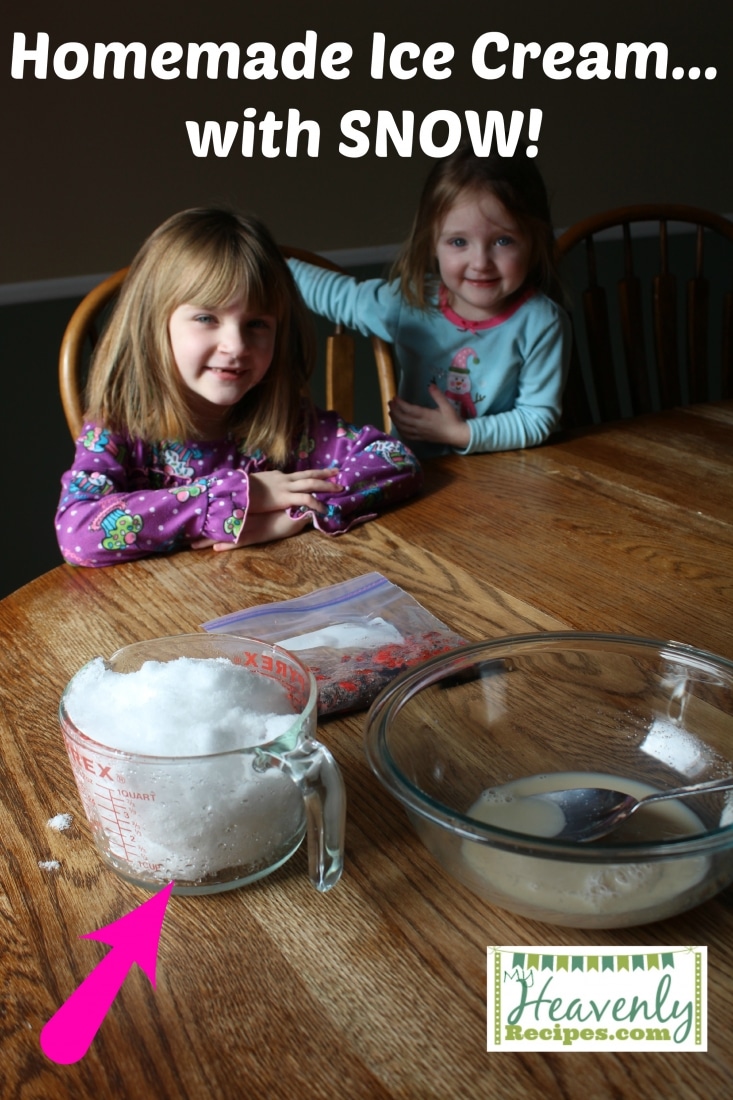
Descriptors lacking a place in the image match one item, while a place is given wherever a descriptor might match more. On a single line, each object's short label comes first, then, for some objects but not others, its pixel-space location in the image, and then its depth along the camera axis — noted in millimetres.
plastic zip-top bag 763
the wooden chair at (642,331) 1642
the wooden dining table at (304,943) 468
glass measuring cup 525
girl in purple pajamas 1118
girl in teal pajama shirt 1470
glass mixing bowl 511
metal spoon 571
